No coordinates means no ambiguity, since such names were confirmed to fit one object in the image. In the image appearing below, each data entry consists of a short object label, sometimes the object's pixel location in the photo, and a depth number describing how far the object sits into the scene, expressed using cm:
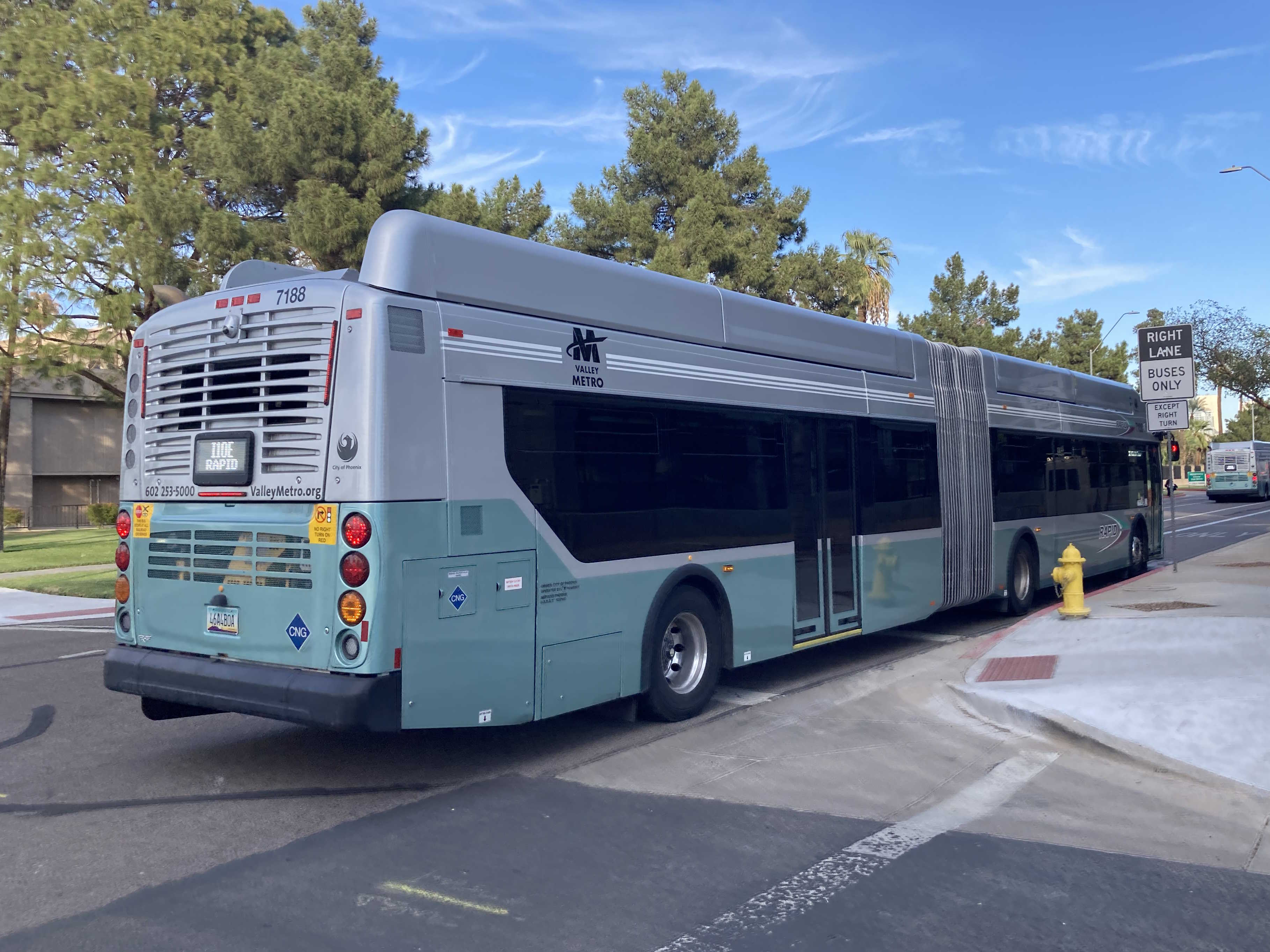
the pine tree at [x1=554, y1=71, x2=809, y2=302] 3095
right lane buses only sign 1544
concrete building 4197
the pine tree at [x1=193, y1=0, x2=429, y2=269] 2177
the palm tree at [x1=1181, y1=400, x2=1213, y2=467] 10825
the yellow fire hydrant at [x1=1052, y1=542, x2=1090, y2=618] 1191
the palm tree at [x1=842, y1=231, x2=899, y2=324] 5491
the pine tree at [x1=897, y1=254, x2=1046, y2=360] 4931
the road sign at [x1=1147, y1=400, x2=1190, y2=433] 1662
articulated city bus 587
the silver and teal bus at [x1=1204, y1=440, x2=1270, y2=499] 5484
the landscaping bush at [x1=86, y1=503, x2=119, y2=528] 4041
